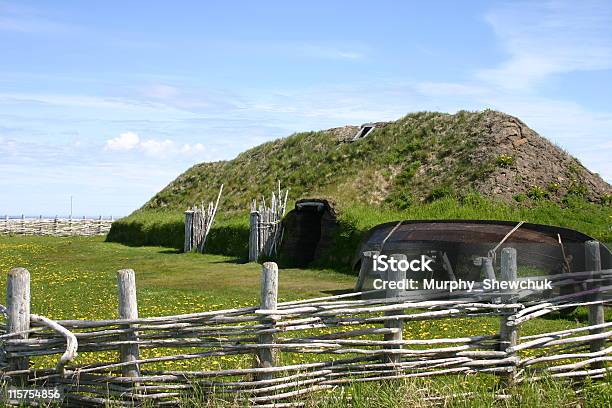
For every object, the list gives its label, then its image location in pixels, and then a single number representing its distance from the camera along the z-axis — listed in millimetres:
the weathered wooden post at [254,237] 21672
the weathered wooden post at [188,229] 26312
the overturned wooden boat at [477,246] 11875
